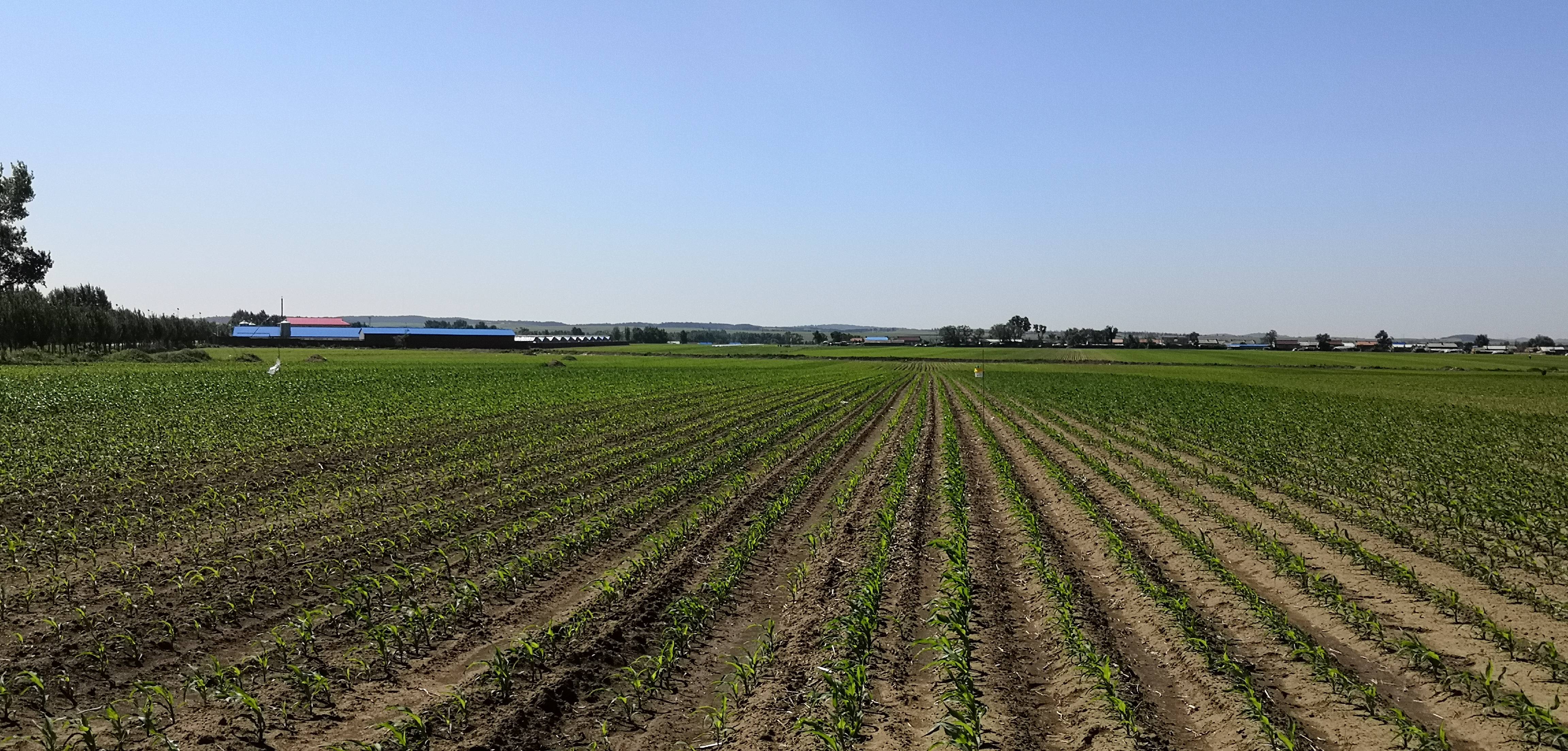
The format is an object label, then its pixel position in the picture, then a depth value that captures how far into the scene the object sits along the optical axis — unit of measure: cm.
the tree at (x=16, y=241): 7038
